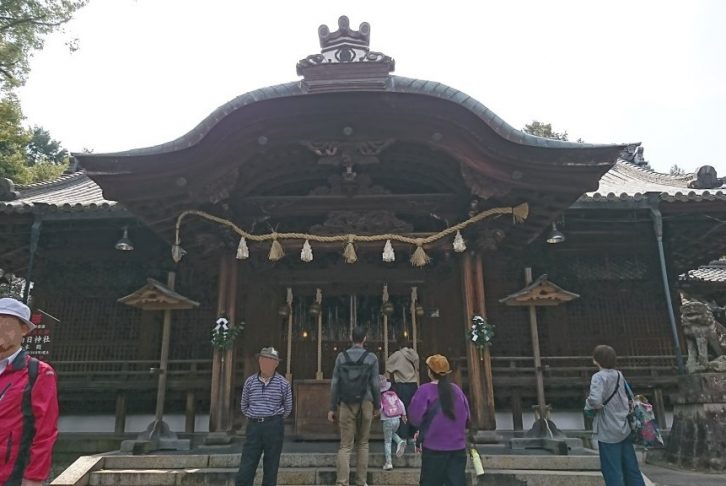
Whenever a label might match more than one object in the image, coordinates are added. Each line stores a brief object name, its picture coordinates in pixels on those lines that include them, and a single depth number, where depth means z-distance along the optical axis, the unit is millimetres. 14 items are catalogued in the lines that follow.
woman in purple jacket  4539
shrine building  7863
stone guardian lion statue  8164
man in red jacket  2770
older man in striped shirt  5430
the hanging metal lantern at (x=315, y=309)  9867
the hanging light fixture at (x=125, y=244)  9641
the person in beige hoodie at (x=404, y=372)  7770
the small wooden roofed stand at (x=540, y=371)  7859
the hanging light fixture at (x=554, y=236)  9148
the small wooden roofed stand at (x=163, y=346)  7844
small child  6539
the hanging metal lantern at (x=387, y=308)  9773
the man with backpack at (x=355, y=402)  5789
